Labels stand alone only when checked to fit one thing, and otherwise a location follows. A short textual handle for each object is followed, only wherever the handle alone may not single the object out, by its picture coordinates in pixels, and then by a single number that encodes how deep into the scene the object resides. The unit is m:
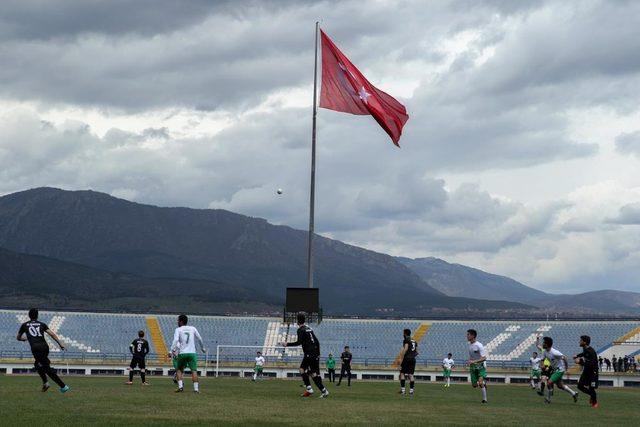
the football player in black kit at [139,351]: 35.19
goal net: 76.62
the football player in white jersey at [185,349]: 25.97
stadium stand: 85.31
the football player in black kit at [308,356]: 25.94
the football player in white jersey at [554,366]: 27.83
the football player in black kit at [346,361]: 43.25
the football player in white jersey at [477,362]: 27.75
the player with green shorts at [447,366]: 53.47
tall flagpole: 44.17
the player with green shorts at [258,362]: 48.99
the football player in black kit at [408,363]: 32.81
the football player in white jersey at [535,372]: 44.55
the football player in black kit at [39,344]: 23.23
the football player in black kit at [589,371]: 27.31
